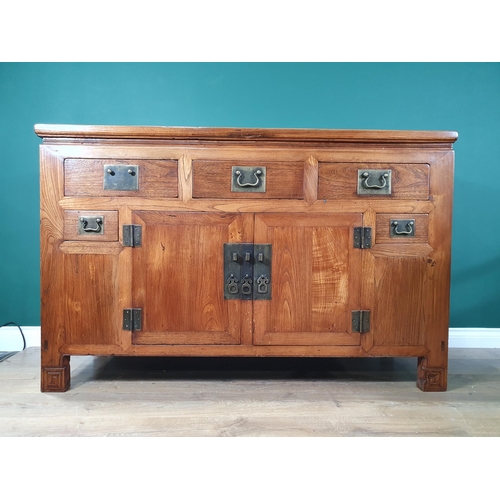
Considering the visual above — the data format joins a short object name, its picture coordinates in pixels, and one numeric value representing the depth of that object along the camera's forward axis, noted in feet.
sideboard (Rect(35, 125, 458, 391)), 4.75
